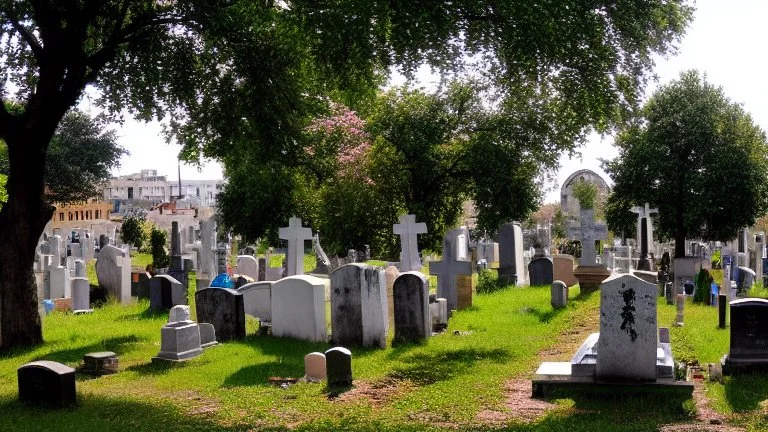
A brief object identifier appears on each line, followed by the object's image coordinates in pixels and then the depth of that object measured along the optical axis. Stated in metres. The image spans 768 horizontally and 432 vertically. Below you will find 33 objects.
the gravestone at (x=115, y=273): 20.28
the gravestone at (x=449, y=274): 17.45
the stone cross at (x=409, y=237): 20.44
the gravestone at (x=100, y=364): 11.81
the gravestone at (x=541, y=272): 22.44
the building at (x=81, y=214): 59.16
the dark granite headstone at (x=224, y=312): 14.08
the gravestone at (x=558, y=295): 17.52
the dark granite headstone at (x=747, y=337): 10.23
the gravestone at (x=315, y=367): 10.53
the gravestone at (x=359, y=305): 12.97
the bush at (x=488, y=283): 21.81
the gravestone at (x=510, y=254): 22.70
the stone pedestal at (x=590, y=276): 20.19
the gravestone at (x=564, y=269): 22.06
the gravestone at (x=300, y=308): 13.45
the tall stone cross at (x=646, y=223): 27.70
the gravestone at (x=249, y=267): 23.84
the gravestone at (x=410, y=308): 13.51
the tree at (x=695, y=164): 31.64
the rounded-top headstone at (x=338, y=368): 10.16
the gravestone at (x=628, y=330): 9.35
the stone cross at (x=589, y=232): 21.18
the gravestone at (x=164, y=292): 18.14
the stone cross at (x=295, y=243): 18.66
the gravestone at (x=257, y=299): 15.98
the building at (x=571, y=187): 52.83
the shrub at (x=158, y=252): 27.67
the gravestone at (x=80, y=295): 18.80
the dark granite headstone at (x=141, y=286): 21.23
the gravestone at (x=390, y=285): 15.90
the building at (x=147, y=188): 120.00
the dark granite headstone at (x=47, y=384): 9.39
